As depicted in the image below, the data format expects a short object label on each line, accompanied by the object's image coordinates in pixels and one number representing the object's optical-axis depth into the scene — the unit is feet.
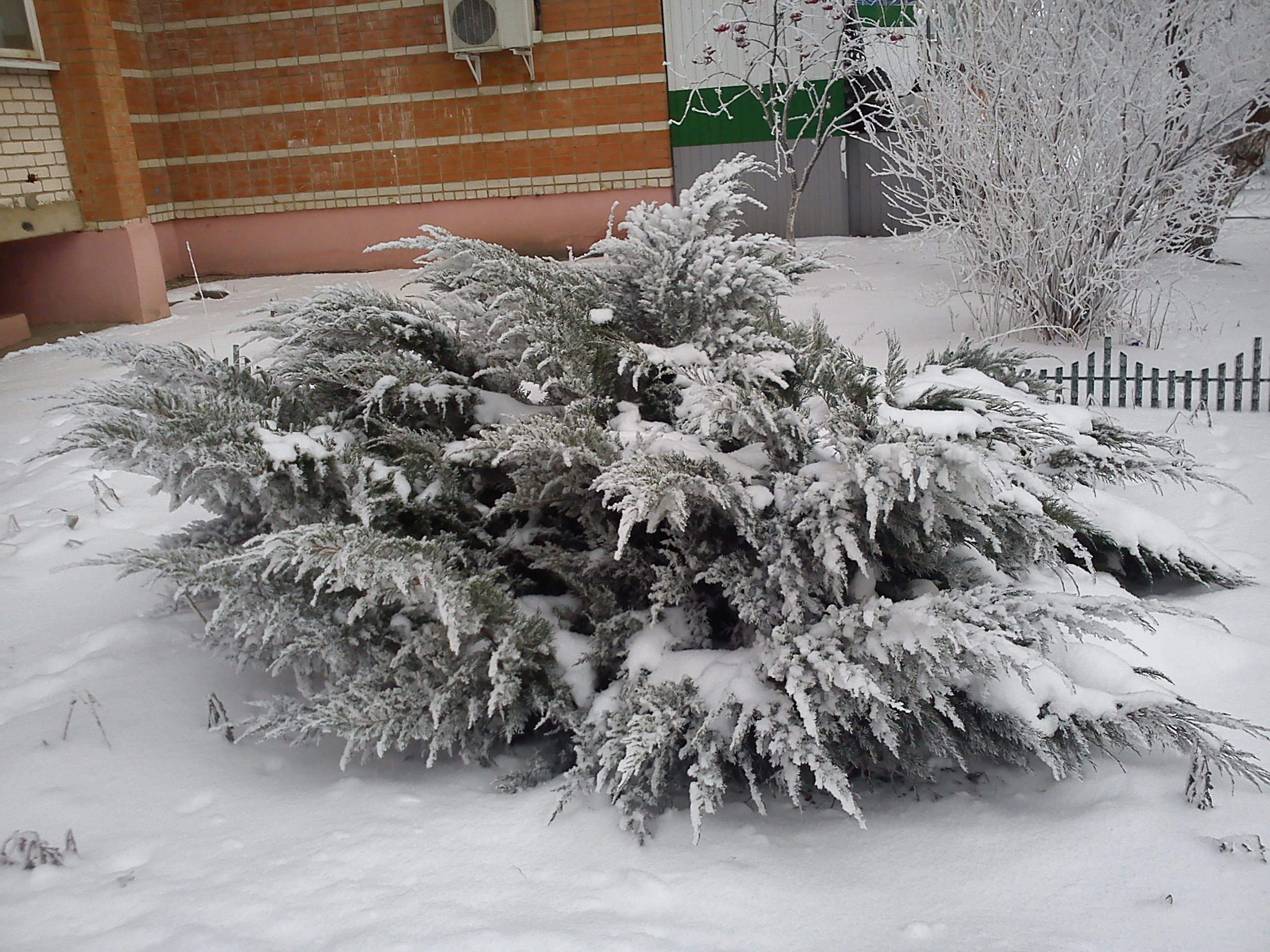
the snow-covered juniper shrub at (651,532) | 6.77
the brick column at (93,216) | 26.48
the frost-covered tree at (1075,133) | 19.48
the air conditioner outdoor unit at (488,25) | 31.71
